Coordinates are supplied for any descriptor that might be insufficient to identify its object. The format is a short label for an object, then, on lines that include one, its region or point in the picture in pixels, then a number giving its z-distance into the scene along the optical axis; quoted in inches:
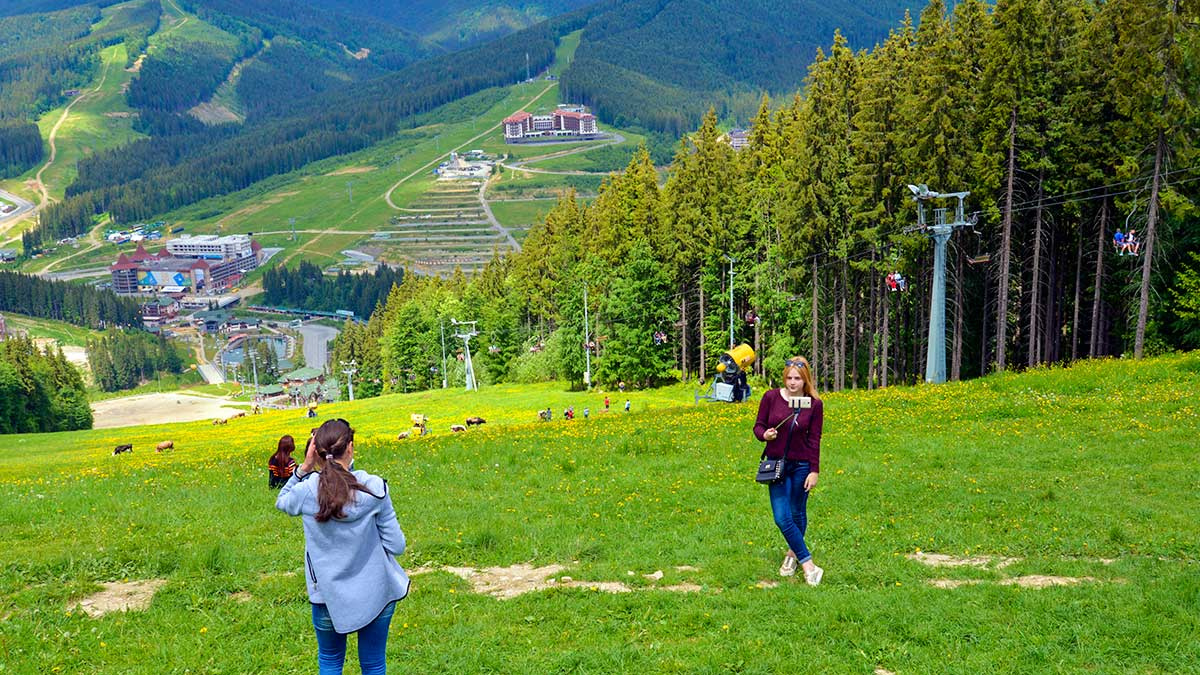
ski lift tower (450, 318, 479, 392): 2994.1
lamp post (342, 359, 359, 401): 4911.4
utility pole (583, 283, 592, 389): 2632.9
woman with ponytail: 281.9
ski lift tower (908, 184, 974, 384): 1291.8
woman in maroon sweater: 453.1
